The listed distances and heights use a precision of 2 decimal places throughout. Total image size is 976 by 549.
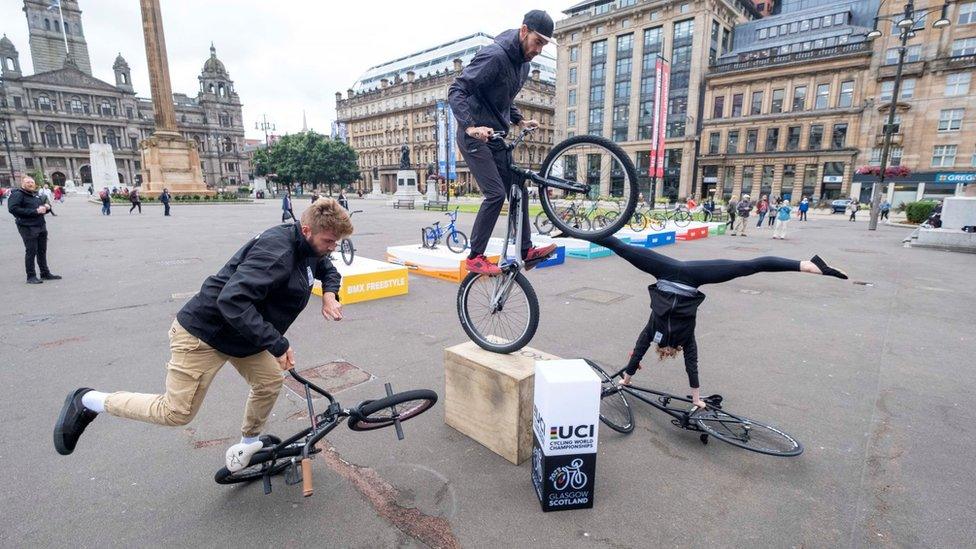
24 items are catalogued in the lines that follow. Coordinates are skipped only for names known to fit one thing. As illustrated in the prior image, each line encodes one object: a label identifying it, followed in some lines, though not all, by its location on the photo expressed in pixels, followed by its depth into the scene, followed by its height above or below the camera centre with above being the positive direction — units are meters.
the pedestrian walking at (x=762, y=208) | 24.78 -0.93
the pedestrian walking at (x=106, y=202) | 29.24 -0.52
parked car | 40.84 -1.47
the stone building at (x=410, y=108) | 85.00 +17.35
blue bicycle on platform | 13.30 -1.35
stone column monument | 34.28 +4.21
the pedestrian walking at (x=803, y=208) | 30.83 -1.17
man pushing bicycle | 2.63 -0.83
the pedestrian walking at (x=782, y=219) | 18.22 -1.16
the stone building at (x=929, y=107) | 42.69 +8.23
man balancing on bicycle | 3.62 +0.75
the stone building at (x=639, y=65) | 57.75 +17.45
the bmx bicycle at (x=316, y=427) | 2.96 -1.60
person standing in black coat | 8.85 -0.53
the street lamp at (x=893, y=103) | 19.03 +4.43
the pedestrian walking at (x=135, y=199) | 30.24 -0.34
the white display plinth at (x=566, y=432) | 2.89 -1.58
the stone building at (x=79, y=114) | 83.81 +16.74
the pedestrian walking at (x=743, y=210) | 21.44 -0.94
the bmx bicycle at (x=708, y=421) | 3.81 -2.10
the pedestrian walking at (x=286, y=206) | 16.69 -0.48
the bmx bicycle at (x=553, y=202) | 3.74 -0.09
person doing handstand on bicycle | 3.96 -0.89
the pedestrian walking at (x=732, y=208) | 21.80 -0.83
